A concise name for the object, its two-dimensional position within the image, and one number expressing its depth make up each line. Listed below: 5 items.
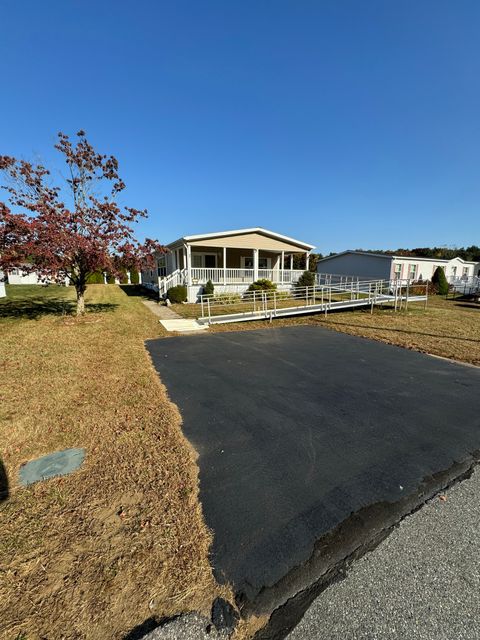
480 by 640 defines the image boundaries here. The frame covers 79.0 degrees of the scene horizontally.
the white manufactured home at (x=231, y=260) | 17.20
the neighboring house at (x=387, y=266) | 24.27
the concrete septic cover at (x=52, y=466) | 2.77
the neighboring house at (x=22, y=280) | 34.19
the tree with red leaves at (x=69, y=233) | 8.52
